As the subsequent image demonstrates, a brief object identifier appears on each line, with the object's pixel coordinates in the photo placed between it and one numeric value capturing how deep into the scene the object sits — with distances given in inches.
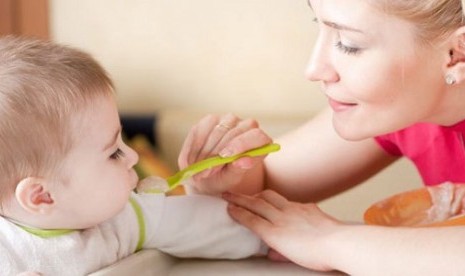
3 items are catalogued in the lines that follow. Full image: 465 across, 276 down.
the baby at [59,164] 50.0
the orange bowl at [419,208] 57.8
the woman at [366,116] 53.2
